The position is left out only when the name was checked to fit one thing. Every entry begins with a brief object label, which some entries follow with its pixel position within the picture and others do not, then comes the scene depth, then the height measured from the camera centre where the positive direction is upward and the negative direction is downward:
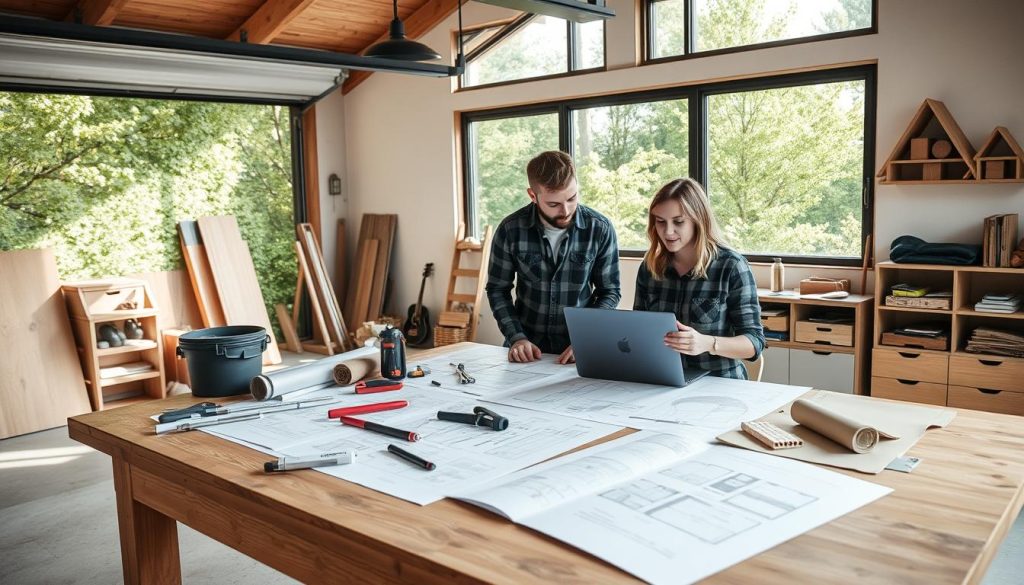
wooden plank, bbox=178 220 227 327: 6.68 -0.34
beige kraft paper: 1.70 -0.50
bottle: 5.21 -0.37
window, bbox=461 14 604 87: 6.36 +1.46
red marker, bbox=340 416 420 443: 1.94 -0.50
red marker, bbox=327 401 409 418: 2.19 -0.49
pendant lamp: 3.61 +0.82
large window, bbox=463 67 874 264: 5.21 +0.48
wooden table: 1.26 -0.54
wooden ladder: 7.08 -0.51
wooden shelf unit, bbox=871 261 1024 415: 4.33 -0.81
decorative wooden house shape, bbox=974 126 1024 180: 4.39 +0.29
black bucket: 2.46 -0.39
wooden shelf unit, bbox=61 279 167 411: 5.54 -0.69
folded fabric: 4.45 -0.22
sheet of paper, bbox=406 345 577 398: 2.51 -0.49
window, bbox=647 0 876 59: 5.09 +1.32
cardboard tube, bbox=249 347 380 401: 2.38 -0.44
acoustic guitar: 7.54 -0.89
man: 3.22 -0.17
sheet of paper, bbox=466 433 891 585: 1.28 -0.52
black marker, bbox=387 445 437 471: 1.73 -0.50
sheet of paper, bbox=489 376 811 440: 2.03 -0.50
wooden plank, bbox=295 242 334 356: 7.42 -0.61
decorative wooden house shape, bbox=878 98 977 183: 4.56 +0.36
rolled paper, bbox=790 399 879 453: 1.73 -0.46
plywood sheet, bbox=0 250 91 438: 5.21 -0.74
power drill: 2.63 -0.41
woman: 2.67 -0.19
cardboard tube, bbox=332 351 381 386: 2.57 -0.45
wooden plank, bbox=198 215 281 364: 6.80 -0.34
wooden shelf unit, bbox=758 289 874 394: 4.80 -0.83
